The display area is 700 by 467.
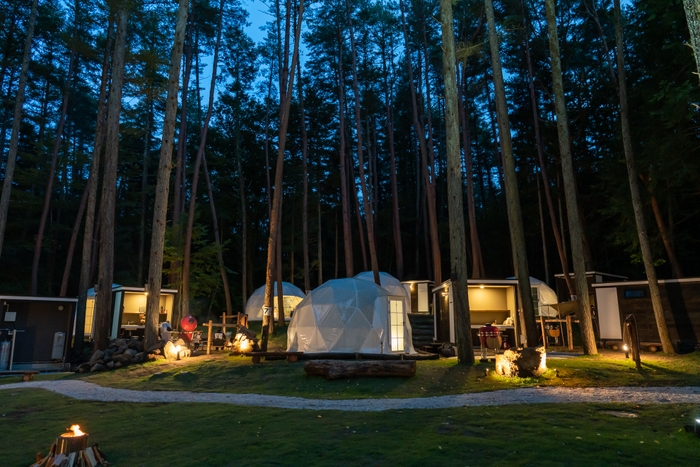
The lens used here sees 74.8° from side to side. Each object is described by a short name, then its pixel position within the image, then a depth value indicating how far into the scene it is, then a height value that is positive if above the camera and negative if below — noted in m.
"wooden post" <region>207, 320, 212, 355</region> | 17.45 -0.81
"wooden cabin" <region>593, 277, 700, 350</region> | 15.99 +0.25
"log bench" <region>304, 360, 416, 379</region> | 11.21 -1.19
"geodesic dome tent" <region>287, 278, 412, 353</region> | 16.00 -0.07
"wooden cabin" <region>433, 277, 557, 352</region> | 19.16 +0.47
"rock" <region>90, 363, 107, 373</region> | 14.34 -1.35
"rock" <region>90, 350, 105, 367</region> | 14.60 -1.02
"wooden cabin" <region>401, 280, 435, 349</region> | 29.23 +1.53
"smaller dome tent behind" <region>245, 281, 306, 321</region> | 32.56 +1.51
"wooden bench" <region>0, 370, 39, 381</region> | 14.44 -1.50
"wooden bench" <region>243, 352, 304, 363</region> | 14.28 -1.06
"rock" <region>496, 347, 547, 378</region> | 10.66 -1.04
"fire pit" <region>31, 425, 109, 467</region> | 4.58 -1.29
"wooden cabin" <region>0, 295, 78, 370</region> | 16.11 -0.22
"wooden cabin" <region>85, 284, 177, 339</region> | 23.75 +0.74
